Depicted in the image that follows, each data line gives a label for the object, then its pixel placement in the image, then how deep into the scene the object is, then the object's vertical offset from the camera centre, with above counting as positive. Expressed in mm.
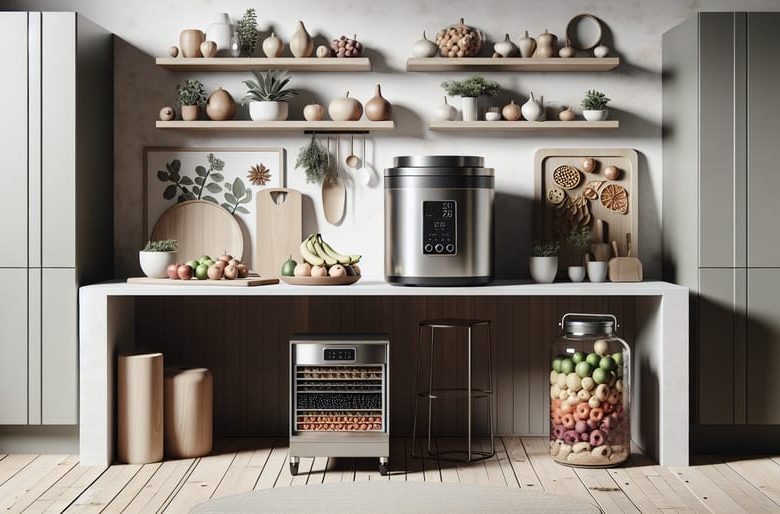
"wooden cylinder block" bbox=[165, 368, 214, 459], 3975 -696
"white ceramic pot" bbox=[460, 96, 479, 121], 4297 +667
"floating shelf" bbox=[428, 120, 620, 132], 4246 +581
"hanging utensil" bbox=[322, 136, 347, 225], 4418 +261
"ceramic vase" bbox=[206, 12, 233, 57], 4309 +1032
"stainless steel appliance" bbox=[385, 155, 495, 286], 3955 +126
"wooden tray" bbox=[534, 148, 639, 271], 4395 +285
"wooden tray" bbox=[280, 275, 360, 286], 3951 -127
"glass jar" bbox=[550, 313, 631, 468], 3838 -622
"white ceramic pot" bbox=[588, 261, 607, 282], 4191 -90
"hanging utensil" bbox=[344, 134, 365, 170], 4402 +435
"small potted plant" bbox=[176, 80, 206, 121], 4293 +720
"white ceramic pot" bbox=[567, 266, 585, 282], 4211 -99
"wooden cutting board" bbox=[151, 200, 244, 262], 4410 +105
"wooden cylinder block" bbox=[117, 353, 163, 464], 3893 -660
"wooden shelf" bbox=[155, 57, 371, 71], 4234 +873
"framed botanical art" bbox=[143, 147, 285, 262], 4422 +364
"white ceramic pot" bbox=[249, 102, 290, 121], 4258 +652
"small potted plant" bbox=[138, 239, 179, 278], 4027 -26
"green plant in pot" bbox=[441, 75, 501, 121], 4281 +747
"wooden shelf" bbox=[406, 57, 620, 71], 4242 +870
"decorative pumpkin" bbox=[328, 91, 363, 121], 4285 +665
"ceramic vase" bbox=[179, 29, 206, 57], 4273 +980
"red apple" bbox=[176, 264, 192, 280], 3955 -83
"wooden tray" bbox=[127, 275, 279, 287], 3865 -127
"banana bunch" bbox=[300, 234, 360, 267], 4059 -12
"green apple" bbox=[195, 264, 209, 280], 3961 -87
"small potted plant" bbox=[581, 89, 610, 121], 4273 +672
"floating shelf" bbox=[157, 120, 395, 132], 4246 +585
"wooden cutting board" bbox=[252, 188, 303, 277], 4391 +98
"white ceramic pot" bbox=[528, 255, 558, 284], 4133 -79
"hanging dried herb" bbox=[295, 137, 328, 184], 4367 +425
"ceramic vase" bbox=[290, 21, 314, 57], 4273 +969
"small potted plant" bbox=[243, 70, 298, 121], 4258 +716
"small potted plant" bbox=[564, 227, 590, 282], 4219 +17
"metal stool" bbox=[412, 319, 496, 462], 3969 -641
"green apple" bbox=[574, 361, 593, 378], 3838 -494
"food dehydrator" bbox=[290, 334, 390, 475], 3805 -603
